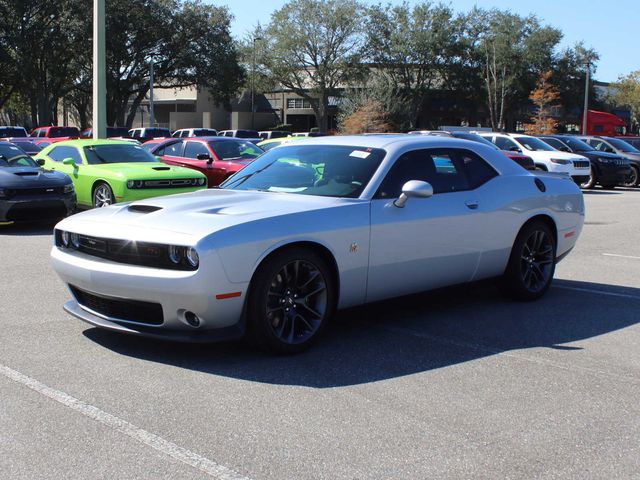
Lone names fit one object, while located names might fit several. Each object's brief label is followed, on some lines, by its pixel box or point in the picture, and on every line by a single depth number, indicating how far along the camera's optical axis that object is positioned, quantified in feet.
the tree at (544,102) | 192.44
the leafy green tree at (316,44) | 224.94
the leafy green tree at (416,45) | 232.73
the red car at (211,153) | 52.21
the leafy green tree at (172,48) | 169.37
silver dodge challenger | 16.88
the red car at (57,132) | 128.88
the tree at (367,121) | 140.46
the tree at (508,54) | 225.76
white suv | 76.69
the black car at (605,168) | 82.33
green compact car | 42.83
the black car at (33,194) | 39.45
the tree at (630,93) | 256.93
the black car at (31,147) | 74.90
